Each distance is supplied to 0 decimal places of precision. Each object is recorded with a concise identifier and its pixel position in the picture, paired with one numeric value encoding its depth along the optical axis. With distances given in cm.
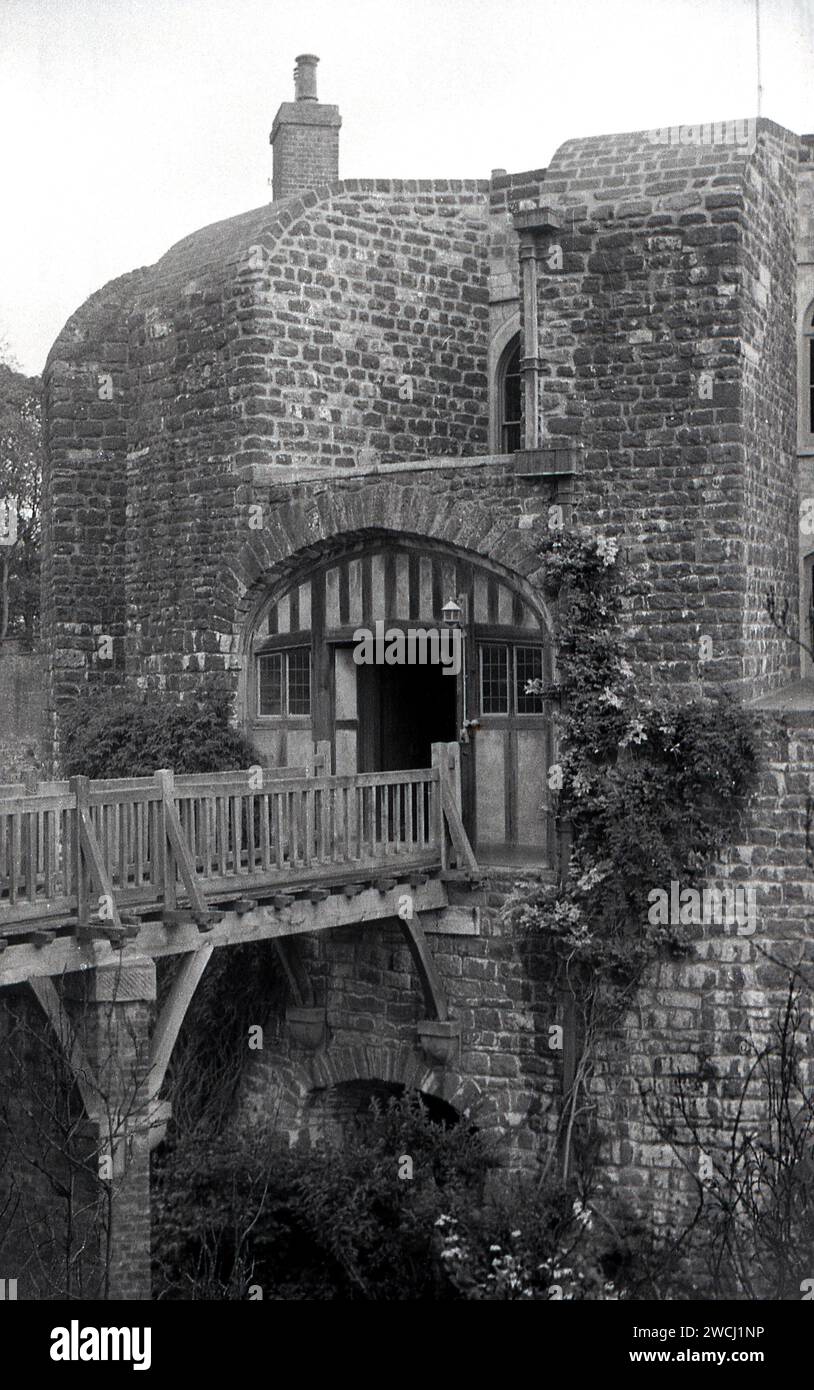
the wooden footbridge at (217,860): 1302
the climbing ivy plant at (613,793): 1631
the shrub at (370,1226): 1503
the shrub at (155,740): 1889
